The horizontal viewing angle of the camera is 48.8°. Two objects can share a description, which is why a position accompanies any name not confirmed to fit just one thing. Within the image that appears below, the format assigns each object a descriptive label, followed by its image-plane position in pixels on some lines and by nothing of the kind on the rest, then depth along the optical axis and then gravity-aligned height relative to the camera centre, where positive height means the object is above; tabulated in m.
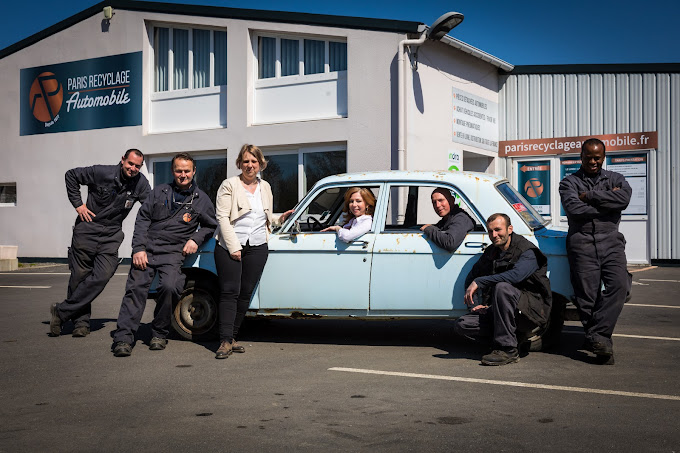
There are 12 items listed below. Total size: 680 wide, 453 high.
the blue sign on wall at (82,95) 18.20 +3.26
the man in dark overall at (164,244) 7.10 -0.20
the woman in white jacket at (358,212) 6.91 +0.11
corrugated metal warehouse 16.28 +2.55
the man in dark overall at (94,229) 7.75 -0.06
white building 14.88 +2.74
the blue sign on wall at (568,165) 17.05 +1.34
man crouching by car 6.24 -0.59
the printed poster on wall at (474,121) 16.06 +2.30
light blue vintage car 6.70 -0.35
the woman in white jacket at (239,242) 6.77 -0.18
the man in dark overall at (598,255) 6.30 -0.27
